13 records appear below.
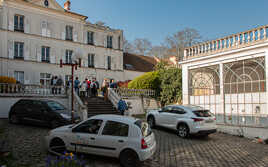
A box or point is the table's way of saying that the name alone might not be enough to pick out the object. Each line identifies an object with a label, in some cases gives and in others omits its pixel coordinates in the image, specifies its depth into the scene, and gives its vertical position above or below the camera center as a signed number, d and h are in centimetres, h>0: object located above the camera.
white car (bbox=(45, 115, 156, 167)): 629 -150
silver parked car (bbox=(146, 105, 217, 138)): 1064 -155
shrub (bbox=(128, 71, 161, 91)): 2069 +82
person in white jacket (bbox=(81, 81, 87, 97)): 1874 +11
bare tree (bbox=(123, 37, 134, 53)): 4652 +972
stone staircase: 1533 -124
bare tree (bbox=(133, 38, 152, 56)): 4938 +1001
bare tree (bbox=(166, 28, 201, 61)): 3881 +887
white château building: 2439 +625
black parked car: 1116 -125
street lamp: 968 +147
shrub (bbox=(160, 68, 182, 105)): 1875 +38
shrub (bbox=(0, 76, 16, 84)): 1628 +81
